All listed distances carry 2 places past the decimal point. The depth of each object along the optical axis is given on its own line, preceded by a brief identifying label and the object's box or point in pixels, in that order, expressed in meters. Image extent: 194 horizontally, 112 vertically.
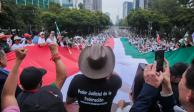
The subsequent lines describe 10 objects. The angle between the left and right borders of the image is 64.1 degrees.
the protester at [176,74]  1.42
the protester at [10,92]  1.03
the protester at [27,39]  5.22
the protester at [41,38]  4.77
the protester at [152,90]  0.95
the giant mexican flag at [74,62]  2.59
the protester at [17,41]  4.48
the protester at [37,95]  1.15
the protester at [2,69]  1.19
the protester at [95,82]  1.35
